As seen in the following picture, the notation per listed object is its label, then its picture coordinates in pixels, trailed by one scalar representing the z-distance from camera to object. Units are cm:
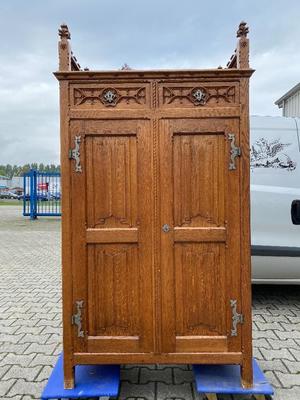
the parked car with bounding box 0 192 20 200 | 5578
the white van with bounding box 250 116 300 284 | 467
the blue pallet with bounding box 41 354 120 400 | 261
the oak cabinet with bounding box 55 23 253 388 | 269
